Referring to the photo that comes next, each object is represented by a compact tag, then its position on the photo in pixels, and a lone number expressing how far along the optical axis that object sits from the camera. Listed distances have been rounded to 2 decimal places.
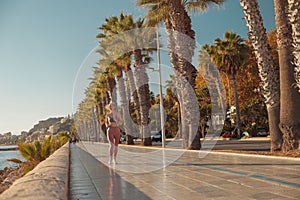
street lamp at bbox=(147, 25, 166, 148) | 23.62
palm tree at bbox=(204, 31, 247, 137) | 38.94
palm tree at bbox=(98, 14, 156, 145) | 30.27
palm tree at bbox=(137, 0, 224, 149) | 17.95
